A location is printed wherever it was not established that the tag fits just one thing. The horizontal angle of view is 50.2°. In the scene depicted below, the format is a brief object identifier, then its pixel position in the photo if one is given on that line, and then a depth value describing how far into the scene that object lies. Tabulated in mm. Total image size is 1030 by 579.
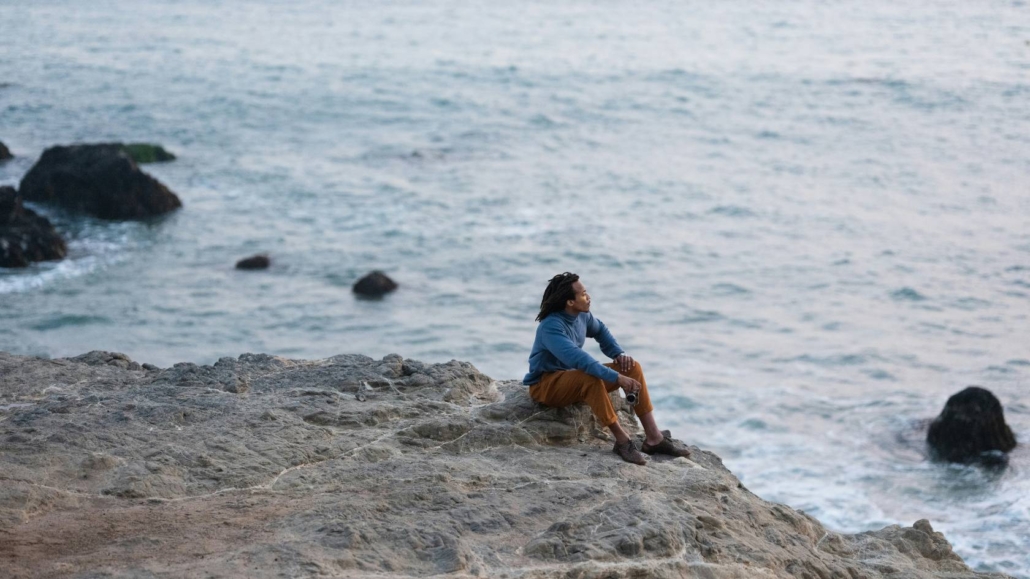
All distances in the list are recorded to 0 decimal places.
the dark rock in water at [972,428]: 16031
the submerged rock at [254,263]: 25344
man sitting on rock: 8301
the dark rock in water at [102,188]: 28859
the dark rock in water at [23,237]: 24688
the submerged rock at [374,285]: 23969
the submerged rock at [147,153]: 34344
